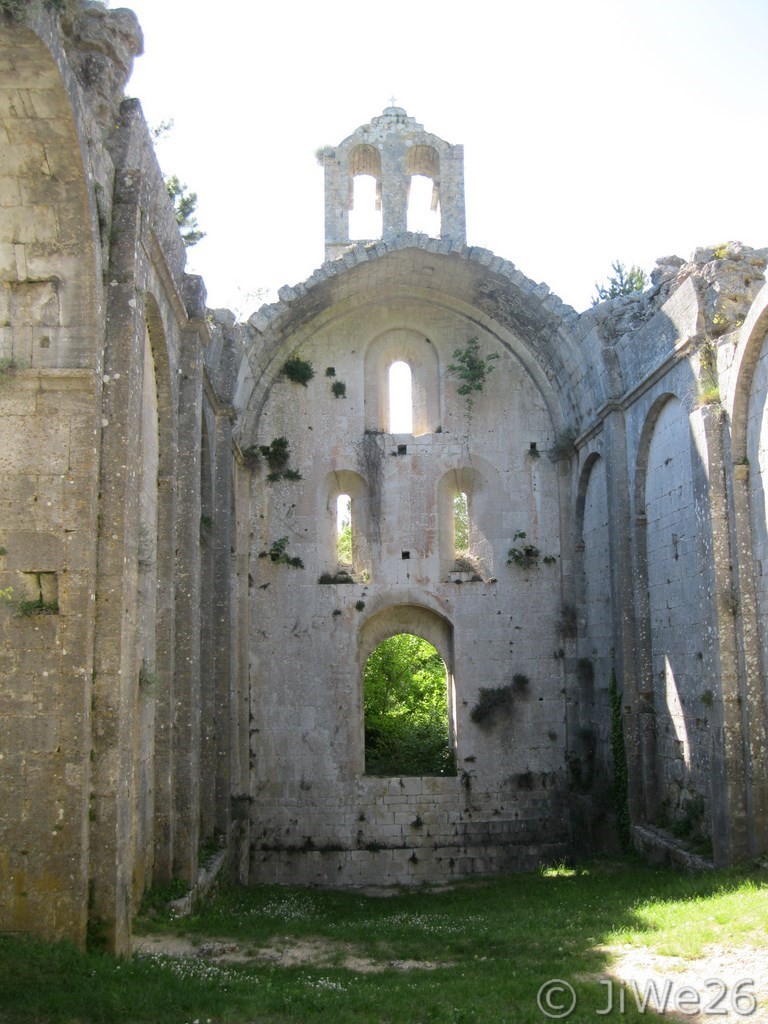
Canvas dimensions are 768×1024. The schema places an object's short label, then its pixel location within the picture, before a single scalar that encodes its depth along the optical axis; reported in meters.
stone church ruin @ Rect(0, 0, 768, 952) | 7.42
